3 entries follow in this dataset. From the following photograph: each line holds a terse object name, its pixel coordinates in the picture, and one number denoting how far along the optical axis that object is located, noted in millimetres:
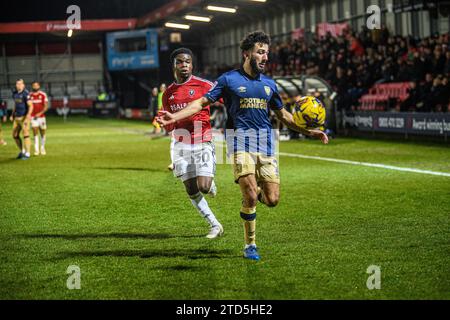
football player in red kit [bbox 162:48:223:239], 10133
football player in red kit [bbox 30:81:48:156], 24078
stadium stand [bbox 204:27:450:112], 25781
